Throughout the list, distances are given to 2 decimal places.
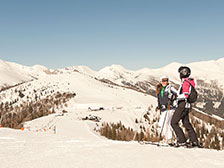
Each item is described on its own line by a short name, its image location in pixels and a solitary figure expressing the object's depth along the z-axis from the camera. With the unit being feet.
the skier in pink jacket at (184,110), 17.08
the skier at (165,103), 19.18
